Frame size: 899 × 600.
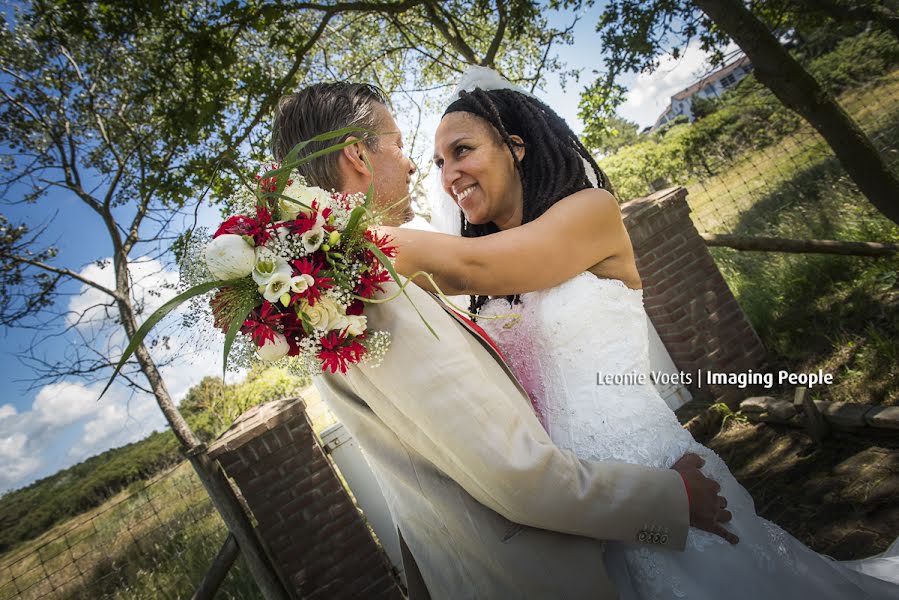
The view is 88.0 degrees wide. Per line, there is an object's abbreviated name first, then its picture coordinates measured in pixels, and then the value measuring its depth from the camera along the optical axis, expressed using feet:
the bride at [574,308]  4.90
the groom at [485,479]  4.31
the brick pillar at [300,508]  12.95
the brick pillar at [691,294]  17.40
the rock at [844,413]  11.93
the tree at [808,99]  15.52
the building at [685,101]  217.97
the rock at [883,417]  11.12
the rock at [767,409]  14.05
